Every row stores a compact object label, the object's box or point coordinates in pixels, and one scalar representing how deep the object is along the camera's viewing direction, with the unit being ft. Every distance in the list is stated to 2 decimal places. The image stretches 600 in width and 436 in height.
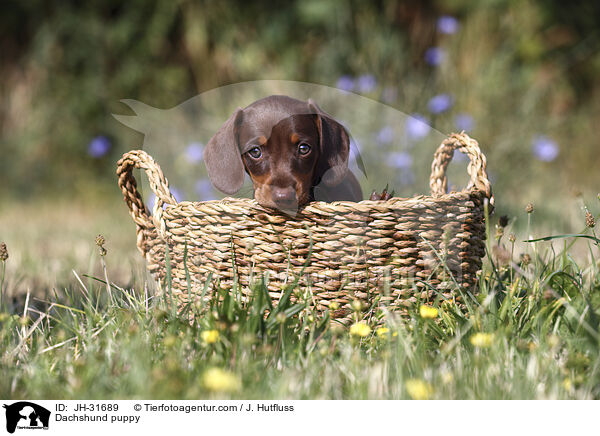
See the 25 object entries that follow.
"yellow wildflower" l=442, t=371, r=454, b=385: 4.66
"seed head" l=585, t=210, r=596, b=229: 6.07
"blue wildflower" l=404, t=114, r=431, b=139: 8.95
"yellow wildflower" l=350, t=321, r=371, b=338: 5.50
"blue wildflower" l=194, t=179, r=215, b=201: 8.38
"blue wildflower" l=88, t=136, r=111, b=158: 17.69
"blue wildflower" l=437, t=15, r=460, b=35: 15.07
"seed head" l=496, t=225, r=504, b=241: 6.35
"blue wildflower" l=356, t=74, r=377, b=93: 11.73
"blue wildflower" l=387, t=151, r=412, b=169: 8.98
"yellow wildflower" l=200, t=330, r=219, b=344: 4.98
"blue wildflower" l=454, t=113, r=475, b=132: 12.54
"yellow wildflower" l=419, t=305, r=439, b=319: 5.55
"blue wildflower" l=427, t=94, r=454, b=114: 11.49
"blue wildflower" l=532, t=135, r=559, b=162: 13.05
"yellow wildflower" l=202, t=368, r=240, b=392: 4.21
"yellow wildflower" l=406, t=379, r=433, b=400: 4.41
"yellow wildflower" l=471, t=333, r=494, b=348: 4.99
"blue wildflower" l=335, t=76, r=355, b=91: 11.80
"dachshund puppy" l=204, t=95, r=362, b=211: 7.22
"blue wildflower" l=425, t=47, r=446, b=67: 14.53
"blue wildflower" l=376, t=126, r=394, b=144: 9.40
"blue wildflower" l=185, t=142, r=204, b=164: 8.16
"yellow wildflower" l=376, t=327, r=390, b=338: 5.70
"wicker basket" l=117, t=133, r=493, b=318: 6.08
